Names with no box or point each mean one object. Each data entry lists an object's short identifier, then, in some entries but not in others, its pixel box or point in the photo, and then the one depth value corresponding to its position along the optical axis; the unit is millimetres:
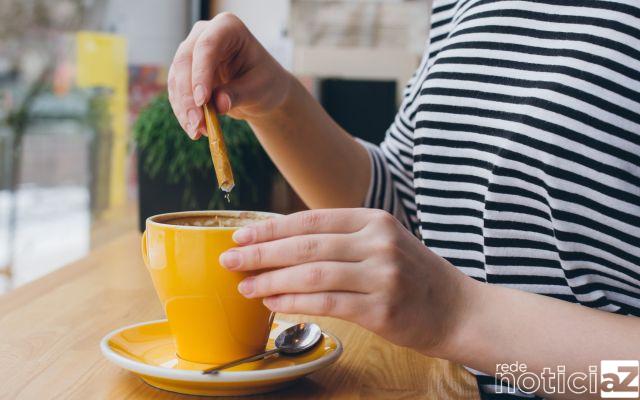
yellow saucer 514
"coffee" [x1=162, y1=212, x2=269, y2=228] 612
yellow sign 1964
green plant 1267
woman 530
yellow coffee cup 542
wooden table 551
